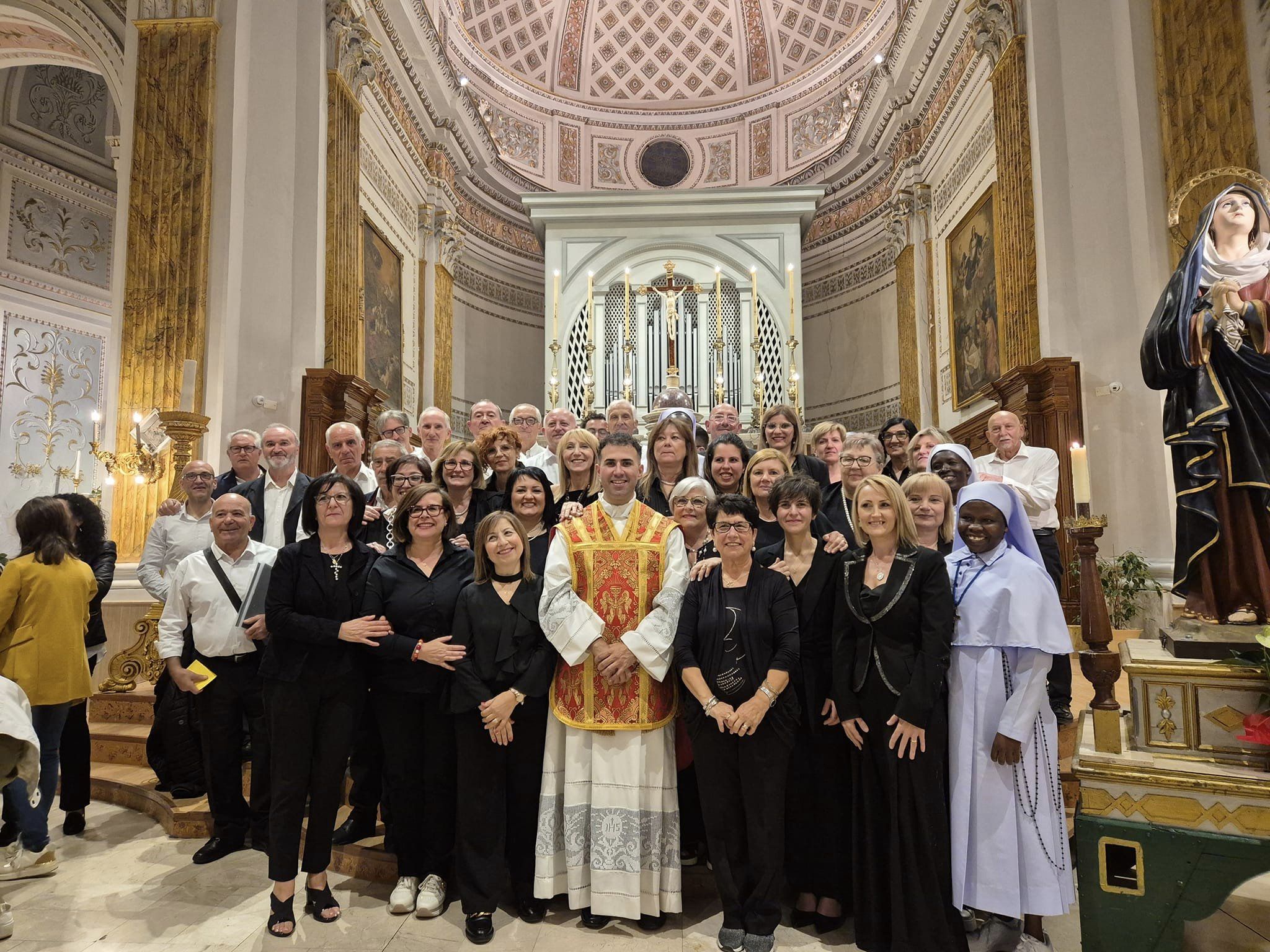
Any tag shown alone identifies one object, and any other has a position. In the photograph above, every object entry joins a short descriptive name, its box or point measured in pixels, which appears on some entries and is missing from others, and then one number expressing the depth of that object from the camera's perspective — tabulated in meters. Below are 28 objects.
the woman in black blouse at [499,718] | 3.08
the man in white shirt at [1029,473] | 4.29
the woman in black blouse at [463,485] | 3.80
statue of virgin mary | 2.76
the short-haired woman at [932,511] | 3.25
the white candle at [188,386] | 5.37
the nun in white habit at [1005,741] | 2.68
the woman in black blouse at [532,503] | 3.49
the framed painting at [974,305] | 8.20
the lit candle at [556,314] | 11.99
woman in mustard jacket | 3.59
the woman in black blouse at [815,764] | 3.01
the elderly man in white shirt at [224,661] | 3.64
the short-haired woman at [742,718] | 2.87
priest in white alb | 3.05
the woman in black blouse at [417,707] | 3.22
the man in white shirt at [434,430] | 4.86
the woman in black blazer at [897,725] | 2.71
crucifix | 11.96
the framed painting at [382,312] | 9.01
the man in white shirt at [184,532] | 4.69
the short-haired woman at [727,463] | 3.88
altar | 11.96
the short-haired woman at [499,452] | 4.06
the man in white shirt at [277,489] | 4.48
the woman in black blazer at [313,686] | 3.09
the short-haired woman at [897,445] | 4.70
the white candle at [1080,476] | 3.13
